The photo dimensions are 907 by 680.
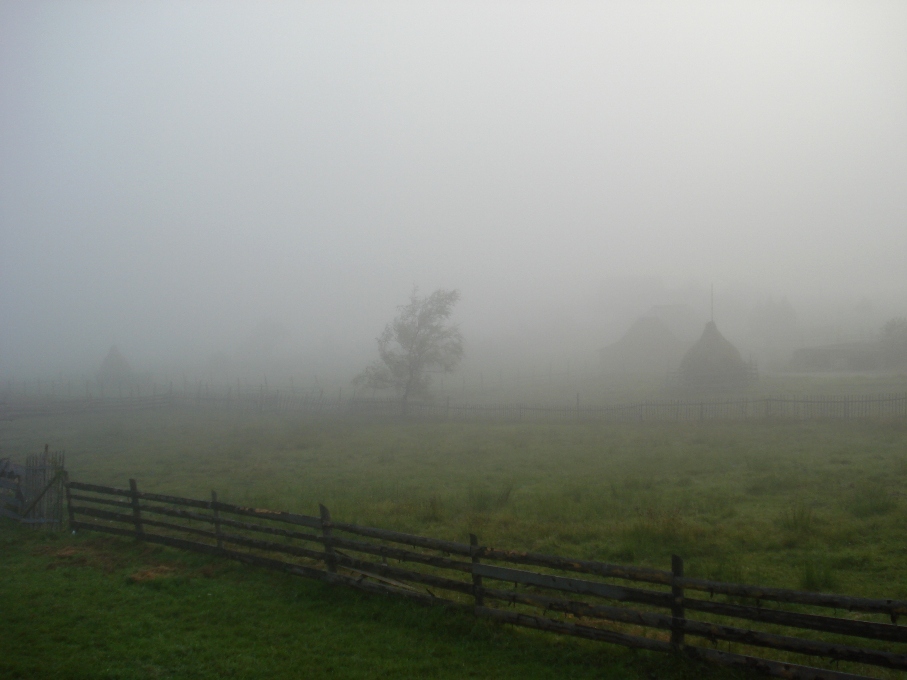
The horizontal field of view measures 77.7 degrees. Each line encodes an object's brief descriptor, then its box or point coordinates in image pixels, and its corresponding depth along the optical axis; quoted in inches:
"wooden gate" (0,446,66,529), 514.9
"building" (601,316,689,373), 2118.6
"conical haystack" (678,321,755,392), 1469.0
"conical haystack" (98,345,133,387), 2178.9
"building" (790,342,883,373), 1627.7
